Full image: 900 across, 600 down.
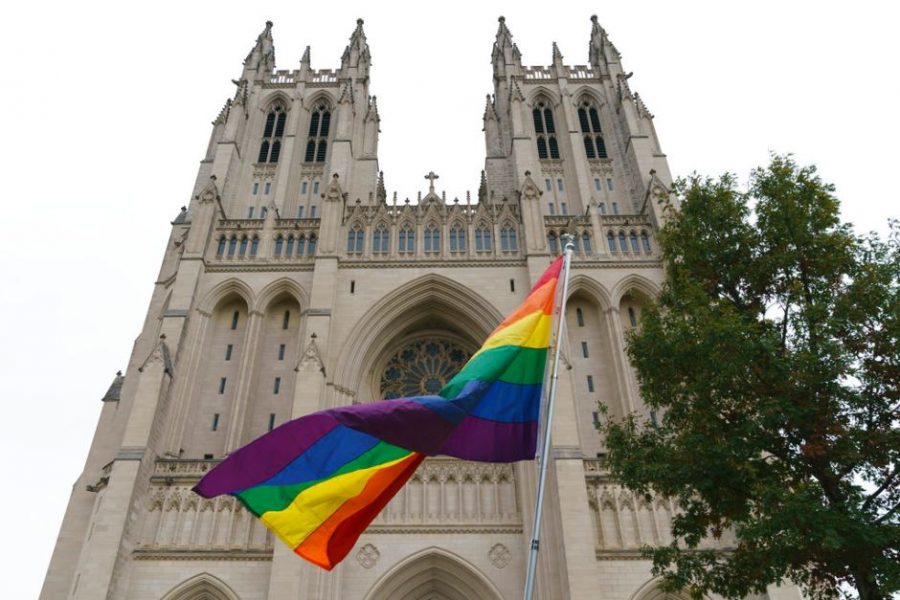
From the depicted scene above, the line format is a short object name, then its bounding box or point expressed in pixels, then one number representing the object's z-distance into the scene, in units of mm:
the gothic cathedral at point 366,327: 19609
